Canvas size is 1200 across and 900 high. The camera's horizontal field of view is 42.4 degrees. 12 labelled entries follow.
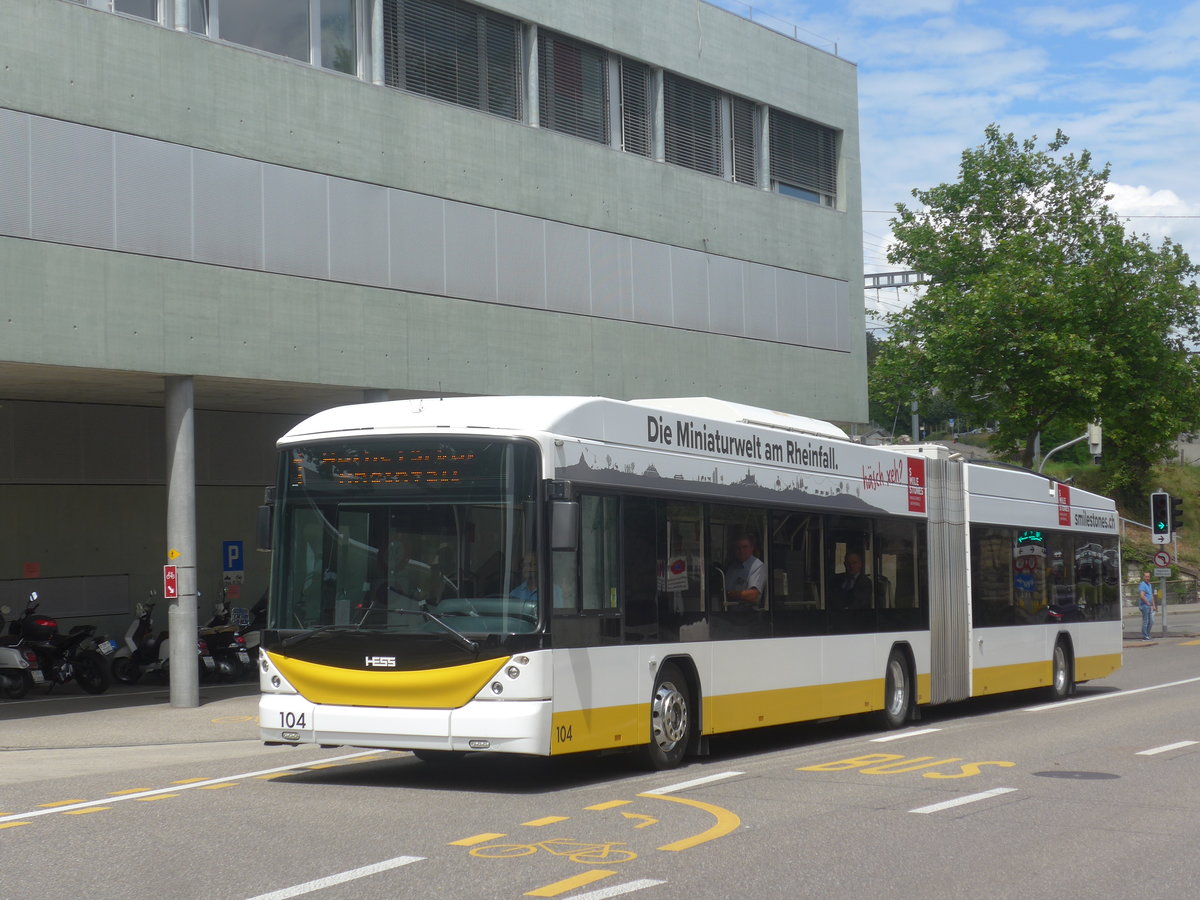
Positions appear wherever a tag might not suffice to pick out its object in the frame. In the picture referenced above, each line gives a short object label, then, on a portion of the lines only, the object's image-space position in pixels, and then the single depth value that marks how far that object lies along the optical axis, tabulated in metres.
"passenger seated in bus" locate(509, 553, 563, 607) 10.89
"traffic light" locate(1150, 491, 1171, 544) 41.38
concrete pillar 20.86
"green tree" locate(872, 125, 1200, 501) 43.31
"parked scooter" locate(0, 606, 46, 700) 21.59
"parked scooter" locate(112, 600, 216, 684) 24.05
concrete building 20.14
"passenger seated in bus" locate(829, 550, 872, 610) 15.37
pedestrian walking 40.69
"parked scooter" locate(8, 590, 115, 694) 22.83
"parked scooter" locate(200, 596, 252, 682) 24.59
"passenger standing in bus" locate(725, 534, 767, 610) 13.51
